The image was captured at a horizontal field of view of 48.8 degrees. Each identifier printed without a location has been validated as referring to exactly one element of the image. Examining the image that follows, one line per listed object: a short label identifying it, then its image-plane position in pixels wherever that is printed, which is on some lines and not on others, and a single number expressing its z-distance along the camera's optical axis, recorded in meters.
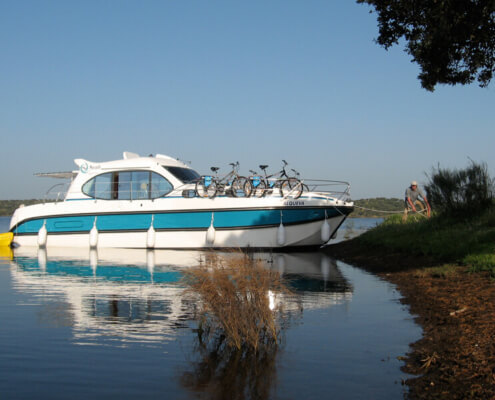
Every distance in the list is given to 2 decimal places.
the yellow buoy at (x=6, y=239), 23.88
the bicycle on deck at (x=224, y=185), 20.33
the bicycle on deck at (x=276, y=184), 20.03
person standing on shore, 19.73
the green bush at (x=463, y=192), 15.13
